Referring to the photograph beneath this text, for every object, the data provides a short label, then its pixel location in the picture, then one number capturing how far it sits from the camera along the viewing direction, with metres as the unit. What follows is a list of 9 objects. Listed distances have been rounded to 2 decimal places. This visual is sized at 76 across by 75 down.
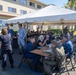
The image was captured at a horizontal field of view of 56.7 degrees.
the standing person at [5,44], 2.75
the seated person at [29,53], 2.86
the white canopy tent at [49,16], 2.59
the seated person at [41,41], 3.42
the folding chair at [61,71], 2.50
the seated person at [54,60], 2.26
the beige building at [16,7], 13.72
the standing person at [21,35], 3.95
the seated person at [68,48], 2.59
